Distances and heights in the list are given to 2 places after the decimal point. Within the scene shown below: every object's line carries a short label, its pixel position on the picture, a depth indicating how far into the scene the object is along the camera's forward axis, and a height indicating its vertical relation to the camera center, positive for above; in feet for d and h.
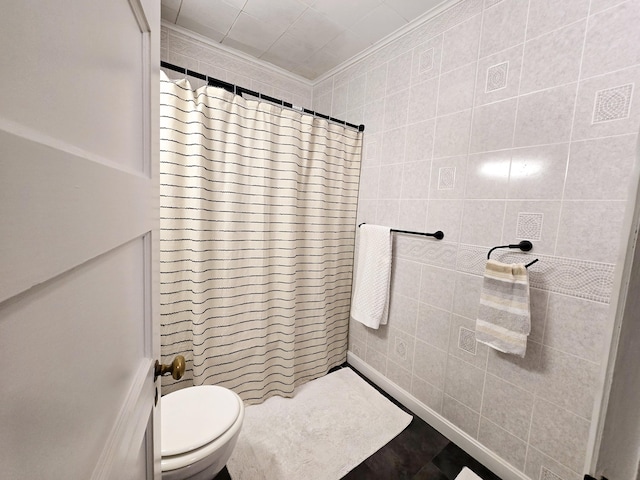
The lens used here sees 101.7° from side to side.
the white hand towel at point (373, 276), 5.53 -1.19
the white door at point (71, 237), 0.57 -0.10
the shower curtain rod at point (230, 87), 3.99 +2.13
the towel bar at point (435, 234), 4.75 -0.18
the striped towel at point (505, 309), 3.51 -1.11
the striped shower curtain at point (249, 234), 4.34 -0.40
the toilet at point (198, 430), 2.91 -2.71
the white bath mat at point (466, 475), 4.01 -3.85
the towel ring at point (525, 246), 3.63 -0.23
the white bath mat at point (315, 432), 4.08 -3.87
